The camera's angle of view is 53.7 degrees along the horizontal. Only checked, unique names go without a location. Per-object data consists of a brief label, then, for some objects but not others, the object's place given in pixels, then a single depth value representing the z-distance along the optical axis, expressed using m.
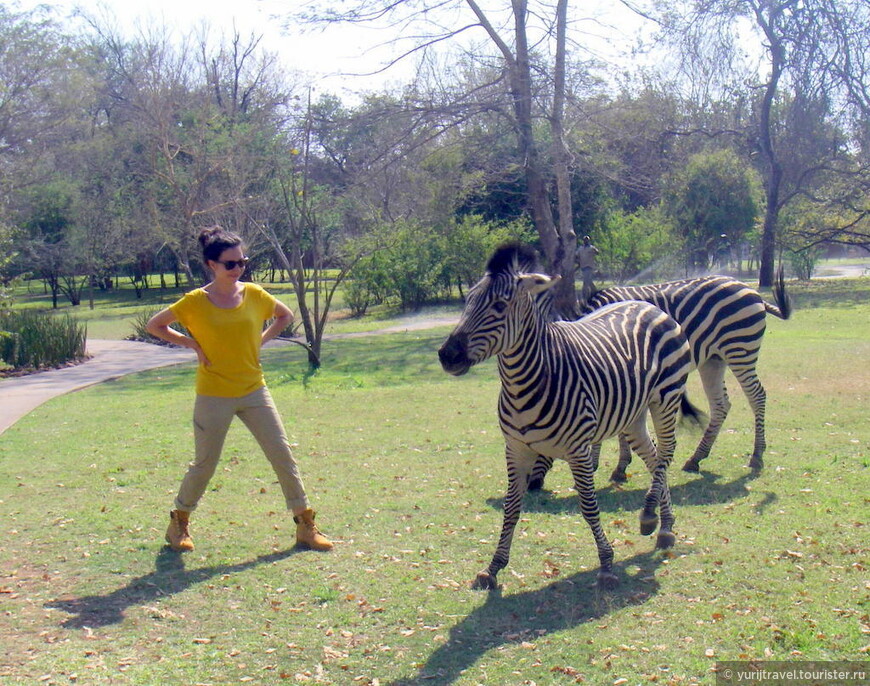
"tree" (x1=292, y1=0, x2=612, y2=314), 20.59
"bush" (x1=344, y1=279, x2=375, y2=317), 30.28
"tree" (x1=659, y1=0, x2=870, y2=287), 28.08
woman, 5.49
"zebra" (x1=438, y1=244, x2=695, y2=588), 4.70
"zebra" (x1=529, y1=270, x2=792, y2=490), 7.91
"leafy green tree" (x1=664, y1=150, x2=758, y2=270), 39.75
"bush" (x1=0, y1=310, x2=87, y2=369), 17.28
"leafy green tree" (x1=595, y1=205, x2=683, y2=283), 30.77
